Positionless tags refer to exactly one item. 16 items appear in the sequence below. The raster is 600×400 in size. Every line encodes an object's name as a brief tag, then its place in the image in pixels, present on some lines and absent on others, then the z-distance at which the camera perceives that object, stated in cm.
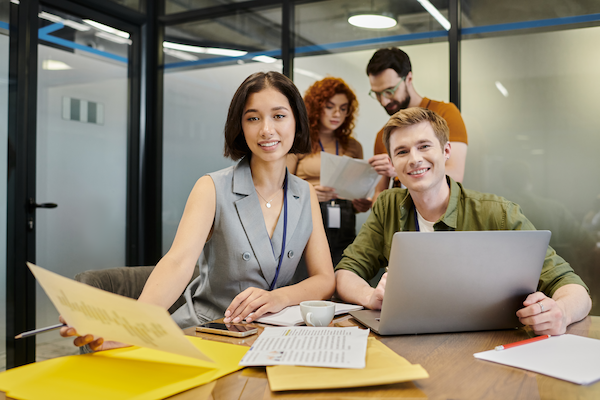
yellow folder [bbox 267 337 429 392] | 77
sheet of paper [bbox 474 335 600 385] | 86
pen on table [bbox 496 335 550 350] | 100
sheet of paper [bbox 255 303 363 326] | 123
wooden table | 77
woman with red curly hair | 301
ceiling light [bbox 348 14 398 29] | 342
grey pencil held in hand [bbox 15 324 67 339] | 90
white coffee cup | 117
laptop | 103
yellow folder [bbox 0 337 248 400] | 77
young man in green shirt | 152
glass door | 337
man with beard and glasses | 283
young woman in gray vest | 155
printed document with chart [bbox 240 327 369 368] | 86
